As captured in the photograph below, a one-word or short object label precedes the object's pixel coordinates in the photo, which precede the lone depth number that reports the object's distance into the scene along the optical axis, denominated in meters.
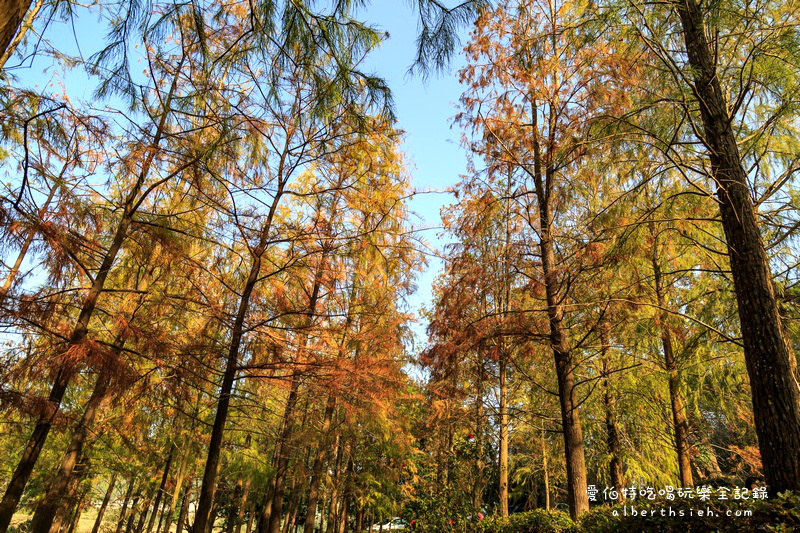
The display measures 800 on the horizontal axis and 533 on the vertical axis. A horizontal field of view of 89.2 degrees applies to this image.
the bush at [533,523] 5.79
